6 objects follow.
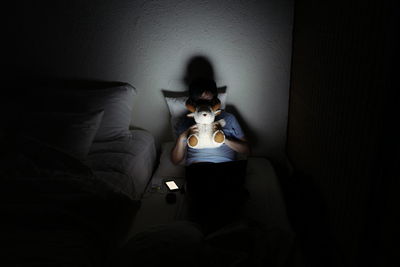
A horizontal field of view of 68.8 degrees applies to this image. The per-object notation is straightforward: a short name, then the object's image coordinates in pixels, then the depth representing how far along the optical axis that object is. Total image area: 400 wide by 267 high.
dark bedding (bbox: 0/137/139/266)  1.04
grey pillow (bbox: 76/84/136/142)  1.89
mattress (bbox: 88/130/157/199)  1.58
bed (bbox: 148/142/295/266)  0.87
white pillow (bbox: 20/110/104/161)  1.64
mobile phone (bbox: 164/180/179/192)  1.66
